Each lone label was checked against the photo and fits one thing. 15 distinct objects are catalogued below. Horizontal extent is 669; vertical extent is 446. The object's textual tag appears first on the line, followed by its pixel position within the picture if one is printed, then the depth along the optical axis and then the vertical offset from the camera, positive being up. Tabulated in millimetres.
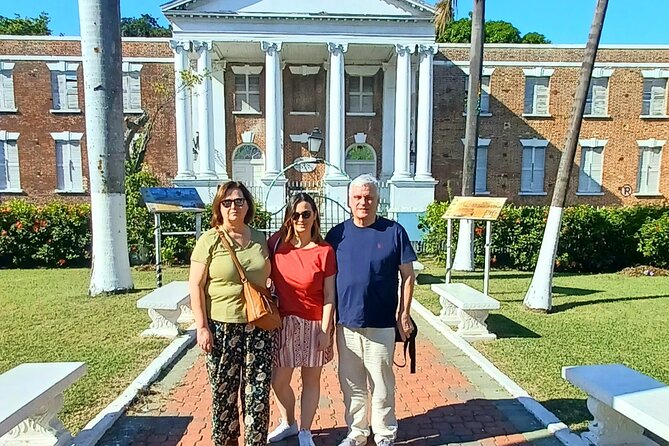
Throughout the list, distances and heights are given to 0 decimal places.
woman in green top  3135 -947
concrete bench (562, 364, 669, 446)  3123 -1476
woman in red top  3284 -783
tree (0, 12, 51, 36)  35688 +10157
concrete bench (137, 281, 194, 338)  6188 -1764
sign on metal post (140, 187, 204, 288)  8695 -605
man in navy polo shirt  3320 -898
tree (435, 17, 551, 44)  37719 +10435
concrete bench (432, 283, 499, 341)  6309 -1809
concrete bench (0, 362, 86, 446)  3203 -1475
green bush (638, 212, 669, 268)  13266 -1818
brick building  21422 +2245
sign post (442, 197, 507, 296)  8352 -717
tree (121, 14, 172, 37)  51219 +14426
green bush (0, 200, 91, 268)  13156 -1809
